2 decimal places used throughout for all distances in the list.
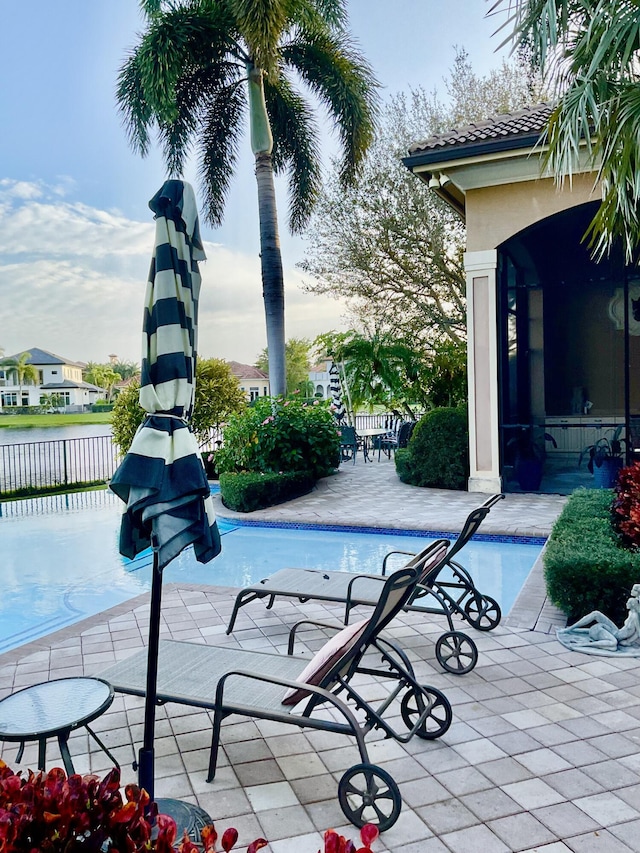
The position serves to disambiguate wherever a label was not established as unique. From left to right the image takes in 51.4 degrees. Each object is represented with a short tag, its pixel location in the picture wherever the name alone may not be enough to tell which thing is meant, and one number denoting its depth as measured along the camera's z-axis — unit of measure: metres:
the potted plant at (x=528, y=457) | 10.88
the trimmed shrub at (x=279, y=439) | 11.25
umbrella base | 2.45
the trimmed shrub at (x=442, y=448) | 11.26
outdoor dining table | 16.53
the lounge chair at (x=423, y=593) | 4.07
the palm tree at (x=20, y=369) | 77.56
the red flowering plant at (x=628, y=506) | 5.27
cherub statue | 4.27
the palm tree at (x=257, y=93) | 12.92
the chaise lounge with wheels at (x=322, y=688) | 2.67
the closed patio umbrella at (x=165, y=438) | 2.39
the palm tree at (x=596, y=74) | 4.97
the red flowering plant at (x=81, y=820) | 1.43
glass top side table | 2.39
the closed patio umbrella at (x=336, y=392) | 16.64
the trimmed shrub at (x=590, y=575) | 4.61
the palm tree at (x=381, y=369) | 15.67
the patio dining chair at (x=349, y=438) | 15.26
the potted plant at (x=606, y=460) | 10.44
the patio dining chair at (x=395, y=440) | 15.25
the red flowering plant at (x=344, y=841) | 1.30
